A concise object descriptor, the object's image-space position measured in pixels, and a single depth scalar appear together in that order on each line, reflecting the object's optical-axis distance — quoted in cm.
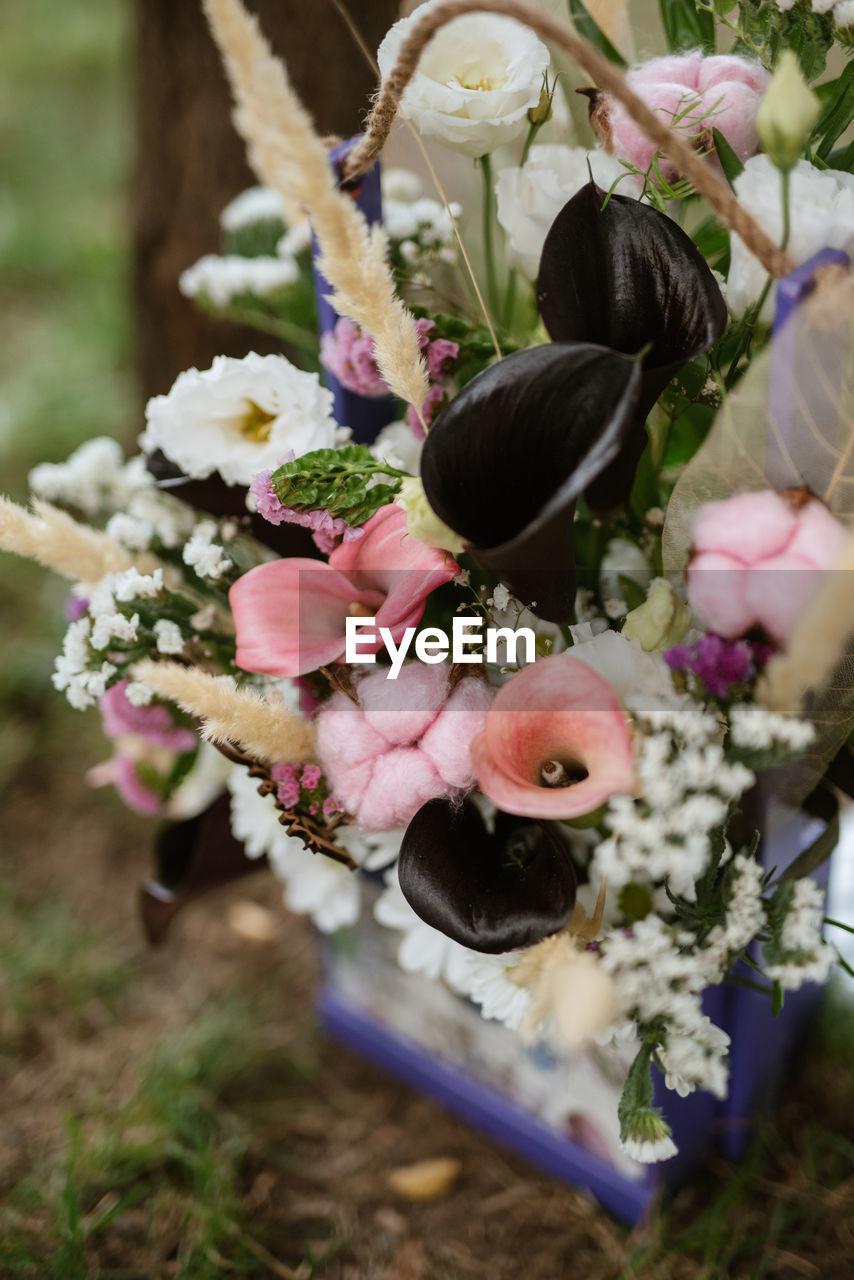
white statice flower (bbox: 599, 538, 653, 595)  56
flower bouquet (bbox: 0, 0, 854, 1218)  38
